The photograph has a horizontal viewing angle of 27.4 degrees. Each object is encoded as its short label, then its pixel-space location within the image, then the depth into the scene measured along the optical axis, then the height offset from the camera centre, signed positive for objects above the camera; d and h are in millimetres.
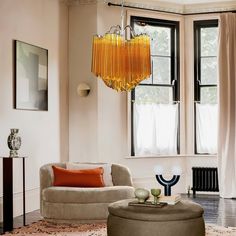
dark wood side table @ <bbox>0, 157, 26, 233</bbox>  5527 -639
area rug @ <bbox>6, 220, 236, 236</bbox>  5211 -1075
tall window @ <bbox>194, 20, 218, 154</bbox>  8297 +807
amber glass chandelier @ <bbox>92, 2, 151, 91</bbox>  5953 +930
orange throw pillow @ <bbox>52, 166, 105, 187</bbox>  5824 -546
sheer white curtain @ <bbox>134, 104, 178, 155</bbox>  8109 +68
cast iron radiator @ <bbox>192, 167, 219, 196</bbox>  8227 -807
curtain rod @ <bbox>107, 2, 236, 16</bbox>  7866 +2080
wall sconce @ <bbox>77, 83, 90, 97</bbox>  7656 +678
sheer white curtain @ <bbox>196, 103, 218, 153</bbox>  8273 +81
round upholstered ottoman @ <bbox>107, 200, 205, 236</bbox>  4008 -747
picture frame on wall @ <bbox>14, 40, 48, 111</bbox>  6355 +775
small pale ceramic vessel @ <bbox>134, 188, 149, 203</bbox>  4352 -564
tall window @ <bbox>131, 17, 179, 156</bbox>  8125 +579
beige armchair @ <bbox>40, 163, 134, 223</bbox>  5508 -795
